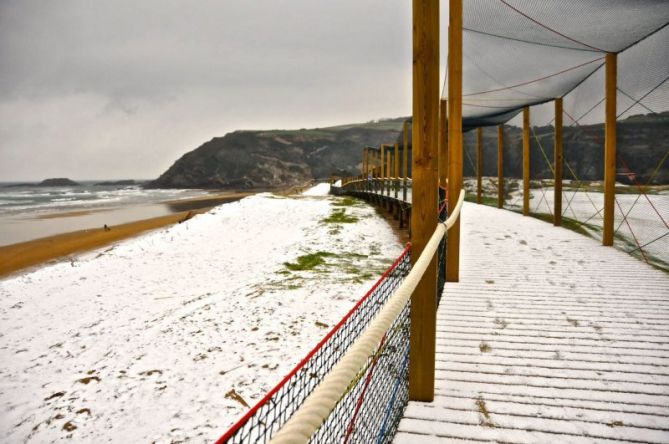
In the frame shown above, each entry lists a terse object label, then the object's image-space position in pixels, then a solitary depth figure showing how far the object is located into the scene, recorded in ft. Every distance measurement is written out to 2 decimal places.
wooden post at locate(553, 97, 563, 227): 31.89
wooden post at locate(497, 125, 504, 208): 45.14
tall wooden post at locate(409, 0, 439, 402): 7.97
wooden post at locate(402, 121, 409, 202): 48.86
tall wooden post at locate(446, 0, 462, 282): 17.94
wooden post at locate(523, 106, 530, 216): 37.91
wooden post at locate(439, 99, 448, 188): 39.93
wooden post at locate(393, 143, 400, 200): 56.49
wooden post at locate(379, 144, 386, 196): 66.66
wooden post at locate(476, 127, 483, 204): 51.72
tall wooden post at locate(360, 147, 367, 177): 114.09
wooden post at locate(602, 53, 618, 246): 23.40
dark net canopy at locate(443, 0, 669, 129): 17.47
